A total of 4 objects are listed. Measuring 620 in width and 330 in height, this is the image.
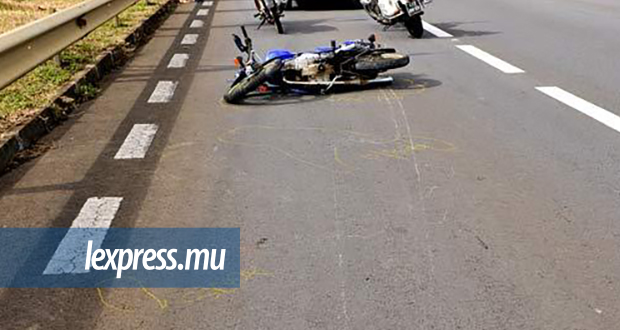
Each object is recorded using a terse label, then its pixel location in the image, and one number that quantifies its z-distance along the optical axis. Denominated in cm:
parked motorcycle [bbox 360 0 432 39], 1094
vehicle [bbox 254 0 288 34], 1238
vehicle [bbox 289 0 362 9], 1616
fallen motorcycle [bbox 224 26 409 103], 725
